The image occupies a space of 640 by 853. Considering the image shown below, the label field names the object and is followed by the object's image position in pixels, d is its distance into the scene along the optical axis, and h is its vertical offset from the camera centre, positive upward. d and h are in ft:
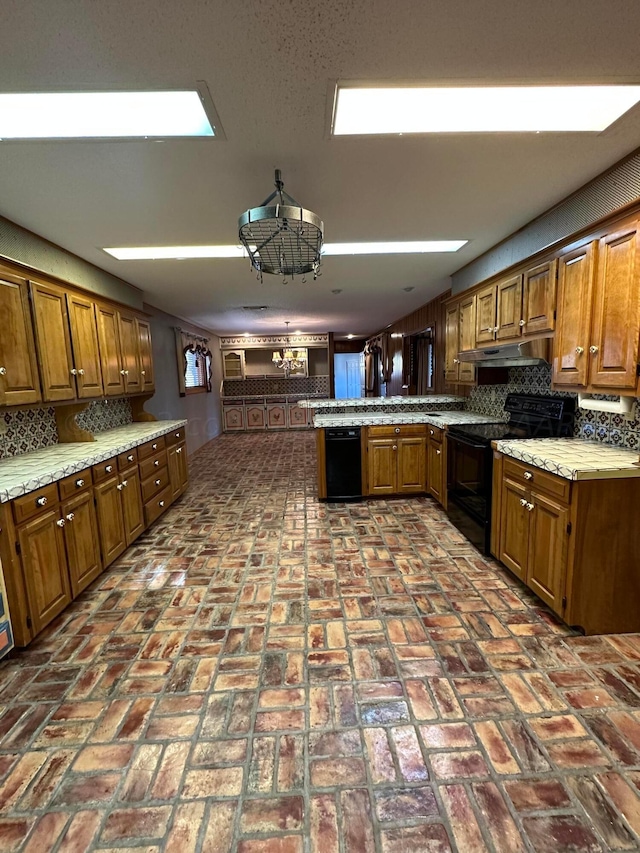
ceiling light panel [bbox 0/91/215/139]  4.71 +3.72
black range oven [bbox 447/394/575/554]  8.83 -2.01
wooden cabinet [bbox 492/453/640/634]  6.01 -3.14
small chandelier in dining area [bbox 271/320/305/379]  27.85 +1.39
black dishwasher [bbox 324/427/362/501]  13.05 -3.18
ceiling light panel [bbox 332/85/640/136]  4.82 +3.75
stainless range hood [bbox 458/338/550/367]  8.27 +0.48
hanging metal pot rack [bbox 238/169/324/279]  5.30 +2.44
